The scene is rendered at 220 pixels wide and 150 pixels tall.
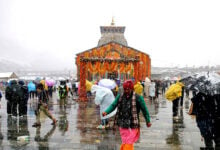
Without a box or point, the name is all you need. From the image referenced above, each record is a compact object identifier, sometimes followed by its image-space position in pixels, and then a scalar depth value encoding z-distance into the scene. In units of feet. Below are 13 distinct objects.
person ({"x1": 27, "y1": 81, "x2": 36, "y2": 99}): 64.69
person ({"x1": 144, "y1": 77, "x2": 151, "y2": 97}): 70.06
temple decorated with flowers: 62.08
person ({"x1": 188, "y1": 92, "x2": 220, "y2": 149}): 21.27
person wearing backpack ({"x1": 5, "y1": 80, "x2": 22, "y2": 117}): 36.22
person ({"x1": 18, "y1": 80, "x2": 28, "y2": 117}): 36.94
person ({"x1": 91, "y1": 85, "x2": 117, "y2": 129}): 28.40
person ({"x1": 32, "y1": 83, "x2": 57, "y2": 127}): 30.91
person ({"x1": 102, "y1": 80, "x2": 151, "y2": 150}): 17.69
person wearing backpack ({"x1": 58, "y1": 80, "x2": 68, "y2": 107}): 49.44
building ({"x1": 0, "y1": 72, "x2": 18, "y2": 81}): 139.46
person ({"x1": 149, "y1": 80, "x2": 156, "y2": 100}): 61.23
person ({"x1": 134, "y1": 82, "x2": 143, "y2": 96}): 51.85
